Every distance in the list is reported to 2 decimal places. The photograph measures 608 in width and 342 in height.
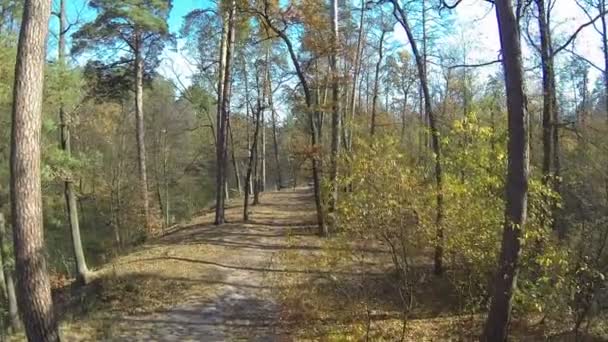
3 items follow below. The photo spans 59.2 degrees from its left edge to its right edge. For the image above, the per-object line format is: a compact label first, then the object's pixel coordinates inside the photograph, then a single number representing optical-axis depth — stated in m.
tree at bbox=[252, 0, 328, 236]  15.71
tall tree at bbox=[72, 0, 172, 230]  17.95
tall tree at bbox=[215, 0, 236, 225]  18.38
